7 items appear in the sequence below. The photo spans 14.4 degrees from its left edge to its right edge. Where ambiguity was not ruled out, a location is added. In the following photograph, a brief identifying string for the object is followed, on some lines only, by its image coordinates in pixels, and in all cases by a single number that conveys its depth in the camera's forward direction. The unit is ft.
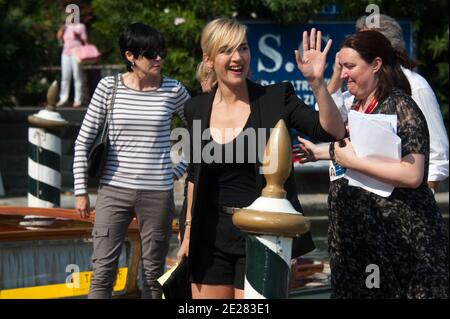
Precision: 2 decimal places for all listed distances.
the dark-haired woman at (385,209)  24.67
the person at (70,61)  85.82
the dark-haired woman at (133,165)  31.26
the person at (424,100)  28.23
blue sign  69.14
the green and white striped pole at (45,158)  49.57
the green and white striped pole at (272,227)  17.99
